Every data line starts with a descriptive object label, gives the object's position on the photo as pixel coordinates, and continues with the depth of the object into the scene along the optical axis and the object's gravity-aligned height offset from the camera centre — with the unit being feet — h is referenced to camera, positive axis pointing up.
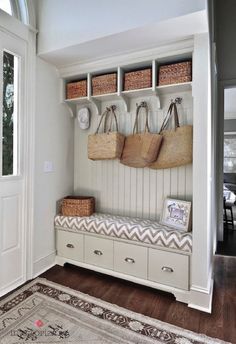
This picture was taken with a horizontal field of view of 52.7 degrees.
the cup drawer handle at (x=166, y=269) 6.91 -2.81
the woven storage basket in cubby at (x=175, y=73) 7.03 +3.01
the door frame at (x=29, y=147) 7.54 +0.82
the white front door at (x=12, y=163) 6.98 +0.28
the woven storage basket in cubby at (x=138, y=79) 7.56 +3.03
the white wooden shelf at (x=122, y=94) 7.41 +2.69
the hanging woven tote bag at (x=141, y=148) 7.57 +0.81
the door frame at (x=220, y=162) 12.06 +0.55
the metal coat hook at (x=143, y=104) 8.39 +2.41
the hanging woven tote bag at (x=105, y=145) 7.98 +0.93
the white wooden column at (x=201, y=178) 6.34 -0.15
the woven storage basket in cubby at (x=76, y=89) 8.64 +3.05
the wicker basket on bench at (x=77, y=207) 8.63 -1.26
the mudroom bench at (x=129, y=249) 6.78 -2.45
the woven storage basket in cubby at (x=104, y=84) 8.10 +3.07
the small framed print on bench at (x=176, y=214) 7.23 -1.30
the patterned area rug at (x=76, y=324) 5.23 -3.62
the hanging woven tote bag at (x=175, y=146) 7.17 +0.81
